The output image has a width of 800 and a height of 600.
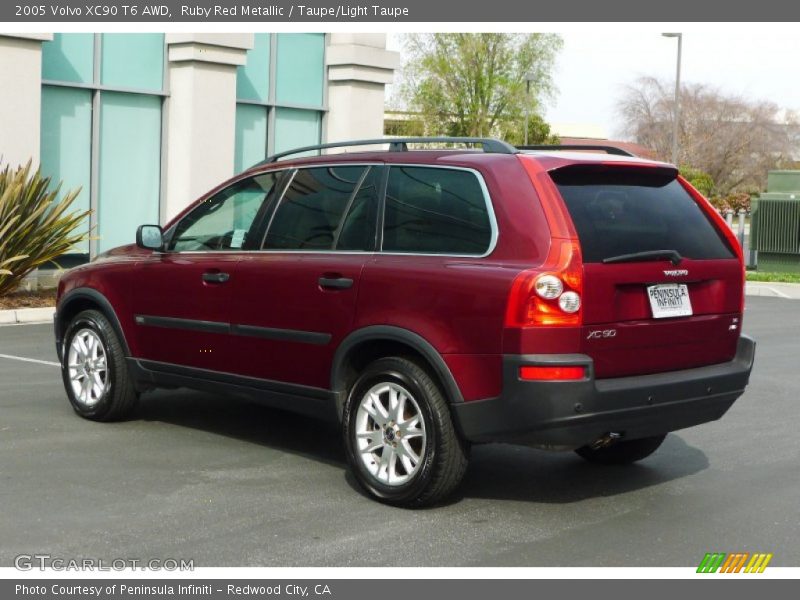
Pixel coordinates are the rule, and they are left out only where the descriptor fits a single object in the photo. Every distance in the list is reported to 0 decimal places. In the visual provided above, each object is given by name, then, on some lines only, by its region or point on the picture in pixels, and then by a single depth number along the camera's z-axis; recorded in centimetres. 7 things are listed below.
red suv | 580
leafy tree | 6606
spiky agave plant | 1446
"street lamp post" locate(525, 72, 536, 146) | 5922
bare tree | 7419
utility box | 2602
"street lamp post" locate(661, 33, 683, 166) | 3391
